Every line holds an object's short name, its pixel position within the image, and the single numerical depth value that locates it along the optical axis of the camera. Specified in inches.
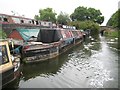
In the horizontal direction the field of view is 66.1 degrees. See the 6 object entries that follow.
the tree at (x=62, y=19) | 1429.0
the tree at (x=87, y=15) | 1628.3
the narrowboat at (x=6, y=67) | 173.5
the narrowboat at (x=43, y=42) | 301.8
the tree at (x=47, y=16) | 1458.8
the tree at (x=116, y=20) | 1108.9
